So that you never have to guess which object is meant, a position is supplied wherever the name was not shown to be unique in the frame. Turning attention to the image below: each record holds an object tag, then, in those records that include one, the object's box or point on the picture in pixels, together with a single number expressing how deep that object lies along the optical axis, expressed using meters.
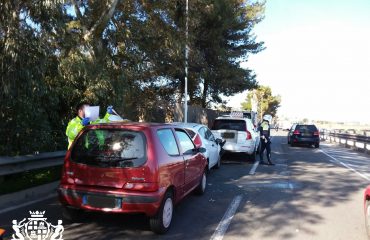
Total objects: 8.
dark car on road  26.45
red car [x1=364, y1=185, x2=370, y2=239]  5.91
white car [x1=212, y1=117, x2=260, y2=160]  15.28
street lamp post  16.67
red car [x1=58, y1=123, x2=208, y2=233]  5.70
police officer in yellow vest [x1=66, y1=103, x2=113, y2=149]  7.69
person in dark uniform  15.27
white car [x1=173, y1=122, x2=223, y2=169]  11.49
